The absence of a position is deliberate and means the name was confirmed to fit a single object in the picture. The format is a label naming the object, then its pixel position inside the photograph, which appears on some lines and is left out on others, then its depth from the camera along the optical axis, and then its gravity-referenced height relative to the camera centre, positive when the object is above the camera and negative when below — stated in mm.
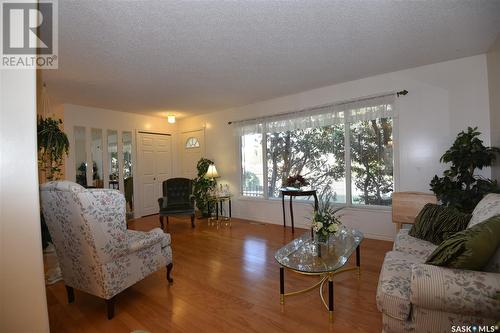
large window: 3633 +260
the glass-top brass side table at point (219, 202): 4910 -718
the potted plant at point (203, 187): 5152 -374
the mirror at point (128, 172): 5395 +8
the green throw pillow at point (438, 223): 2064 -547
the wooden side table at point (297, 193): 3920 -432
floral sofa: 1197 -731
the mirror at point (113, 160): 5195 +280
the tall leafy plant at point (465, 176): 2490 -151
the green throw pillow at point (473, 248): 1300 -480
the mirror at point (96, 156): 4934 +358
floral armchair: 1650 -500
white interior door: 5672 +135
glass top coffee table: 1773 -756
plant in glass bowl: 2123 -519
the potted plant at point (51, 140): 2686 +401
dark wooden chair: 4426 -530
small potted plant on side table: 4117 -239
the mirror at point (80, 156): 4695 +353
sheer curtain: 3529 +870
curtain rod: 3340 +1020
